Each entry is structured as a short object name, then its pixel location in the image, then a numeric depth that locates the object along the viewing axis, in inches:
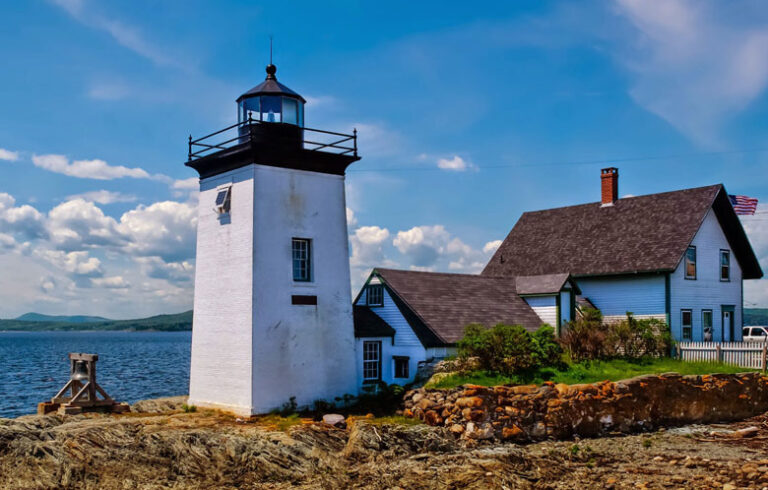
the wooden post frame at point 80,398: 805.2
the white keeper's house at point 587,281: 849.5
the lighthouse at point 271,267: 743.1
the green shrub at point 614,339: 887.7
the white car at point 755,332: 1417.4
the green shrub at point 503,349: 789.9
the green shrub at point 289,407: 742.5
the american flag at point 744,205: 1144.2
